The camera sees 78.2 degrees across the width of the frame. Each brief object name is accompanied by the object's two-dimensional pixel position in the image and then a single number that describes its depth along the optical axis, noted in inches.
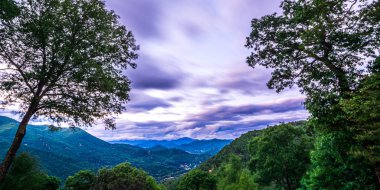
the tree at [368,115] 372.2
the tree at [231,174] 1677.4
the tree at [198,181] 1816.2
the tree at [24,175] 742.2
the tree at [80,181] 1525.6
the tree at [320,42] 484.4
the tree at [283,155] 1325.0
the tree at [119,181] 1130.7
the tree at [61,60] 490.3
